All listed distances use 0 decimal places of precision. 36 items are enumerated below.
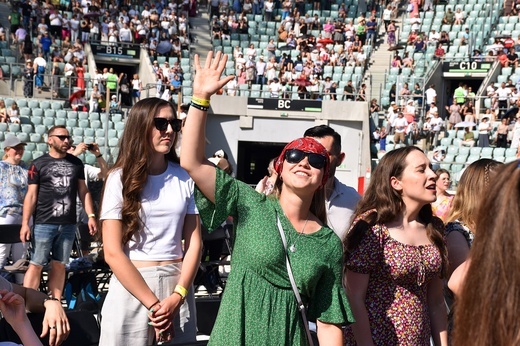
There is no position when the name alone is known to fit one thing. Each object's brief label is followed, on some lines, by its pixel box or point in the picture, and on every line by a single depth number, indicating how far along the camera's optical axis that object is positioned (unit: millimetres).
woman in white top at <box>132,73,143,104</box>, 27144
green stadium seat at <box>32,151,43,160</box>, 20195
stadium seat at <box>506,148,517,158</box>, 21173
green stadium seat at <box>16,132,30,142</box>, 21709
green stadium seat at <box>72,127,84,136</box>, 23172
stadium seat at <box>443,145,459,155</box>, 22969
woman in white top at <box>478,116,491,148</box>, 23000
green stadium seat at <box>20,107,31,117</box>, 23545
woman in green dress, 3184
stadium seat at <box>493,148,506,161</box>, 21550
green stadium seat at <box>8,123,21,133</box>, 22328
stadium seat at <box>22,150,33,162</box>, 20256
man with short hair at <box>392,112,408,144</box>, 24141
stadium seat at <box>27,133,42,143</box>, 22219
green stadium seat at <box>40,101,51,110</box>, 24141
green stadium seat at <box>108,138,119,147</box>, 22331
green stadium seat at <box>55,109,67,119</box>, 23823
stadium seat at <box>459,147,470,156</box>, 22614
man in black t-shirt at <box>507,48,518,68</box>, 27234
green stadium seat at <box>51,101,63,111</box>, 24250
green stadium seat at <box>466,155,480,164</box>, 21688
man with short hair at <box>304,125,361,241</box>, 4719
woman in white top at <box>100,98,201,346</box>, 4012
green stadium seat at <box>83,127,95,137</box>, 23230
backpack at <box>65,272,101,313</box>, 7582
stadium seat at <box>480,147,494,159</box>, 22078
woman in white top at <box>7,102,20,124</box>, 22625
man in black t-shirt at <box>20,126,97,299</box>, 7527
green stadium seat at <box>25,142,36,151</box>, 20677
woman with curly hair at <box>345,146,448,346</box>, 3770
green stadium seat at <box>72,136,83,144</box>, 22594
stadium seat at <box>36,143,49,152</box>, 20875
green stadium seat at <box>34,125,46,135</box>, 23000
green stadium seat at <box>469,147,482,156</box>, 22431
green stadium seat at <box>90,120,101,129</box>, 23734
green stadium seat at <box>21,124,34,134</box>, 22608
